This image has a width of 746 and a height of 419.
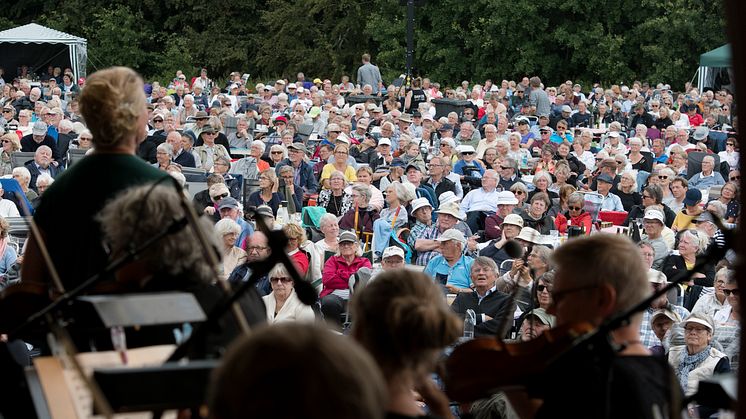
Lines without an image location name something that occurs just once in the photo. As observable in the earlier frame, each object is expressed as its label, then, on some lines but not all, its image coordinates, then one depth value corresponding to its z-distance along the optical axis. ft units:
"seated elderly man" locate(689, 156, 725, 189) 48.19
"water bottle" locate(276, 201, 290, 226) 37.06
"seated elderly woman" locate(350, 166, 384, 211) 38.58
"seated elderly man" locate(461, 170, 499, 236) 40.78
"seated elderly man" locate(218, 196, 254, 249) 34.81
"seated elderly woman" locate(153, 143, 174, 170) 44.65
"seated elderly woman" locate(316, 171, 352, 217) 40.73
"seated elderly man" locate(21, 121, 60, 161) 52.26
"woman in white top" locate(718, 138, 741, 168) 54.58
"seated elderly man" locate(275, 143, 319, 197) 47.19
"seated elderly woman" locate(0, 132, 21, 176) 47.43
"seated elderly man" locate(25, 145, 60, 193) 44.32
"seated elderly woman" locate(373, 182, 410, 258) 35.32
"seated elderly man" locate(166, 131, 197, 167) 48.42
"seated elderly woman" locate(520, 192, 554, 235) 37.02
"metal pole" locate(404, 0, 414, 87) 84.46
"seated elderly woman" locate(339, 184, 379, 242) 37.70
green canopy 91.86
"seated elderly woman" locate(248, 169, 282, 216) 39.99
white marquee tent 115.75
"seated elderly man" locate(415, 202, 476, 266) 33.73
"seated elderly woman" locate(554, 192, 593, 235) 37.83
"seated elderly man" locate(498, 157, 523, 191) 46.08
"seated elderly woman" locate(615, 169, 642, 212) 43.09
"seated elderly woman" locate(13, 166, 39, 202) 39.75
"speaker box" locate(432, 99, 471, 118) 80.31
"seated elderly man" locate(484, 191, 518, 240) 37.86
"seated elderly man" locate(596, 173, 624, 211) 41.91
